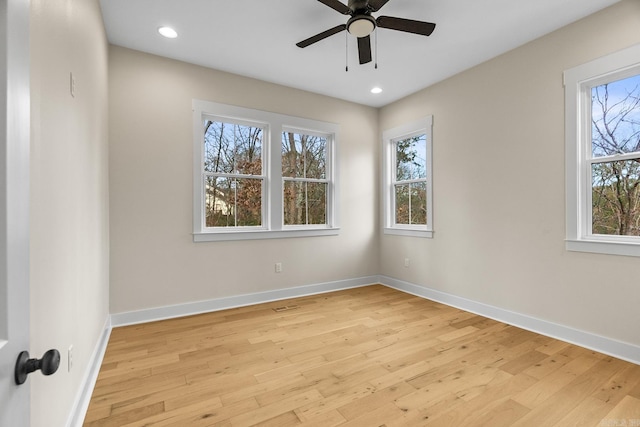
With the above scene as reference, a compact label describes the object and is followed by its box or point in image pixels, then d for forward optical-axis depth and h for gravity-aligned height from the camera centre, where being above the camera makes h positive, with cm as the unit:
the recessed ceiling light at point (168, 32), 281 +166
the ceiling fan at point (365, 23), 217 +140
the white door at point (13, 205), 57 +2
